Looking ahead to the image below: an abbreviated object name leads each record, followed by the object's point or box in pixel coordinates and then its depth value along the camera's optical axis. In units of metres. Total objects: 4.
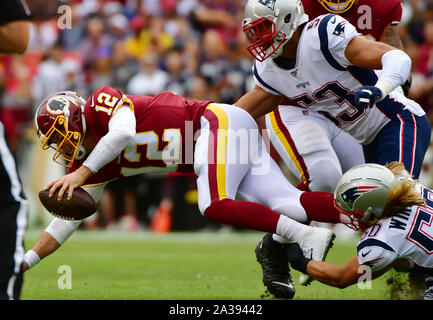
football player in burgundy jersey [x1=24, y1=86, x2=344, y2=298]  8.44
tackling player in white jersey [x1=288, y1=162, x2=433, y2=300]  7.49
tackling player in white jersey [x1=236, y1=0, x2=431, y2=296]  8.61
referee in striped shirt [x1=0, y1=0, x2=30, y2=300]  6.35
